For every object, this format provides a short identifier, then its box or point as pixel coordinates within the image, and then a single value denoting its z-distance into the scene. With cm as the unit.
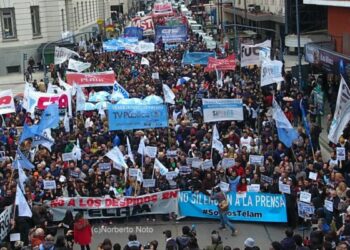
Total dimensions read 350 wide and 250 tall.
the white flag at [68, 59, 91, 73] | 3388
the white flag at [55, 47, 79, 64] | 3660
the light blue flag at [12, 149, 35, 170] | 1897
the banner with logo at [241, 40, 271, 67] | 3281
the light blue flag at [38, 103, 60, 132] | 2175
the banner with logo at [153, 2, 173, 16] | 7579
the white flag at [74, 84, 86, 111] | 2573
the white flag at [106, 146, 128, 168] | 1859
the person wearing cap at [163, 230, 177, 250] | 1273
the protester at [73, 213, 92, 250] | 1514
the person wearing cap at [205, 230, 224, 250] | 1305
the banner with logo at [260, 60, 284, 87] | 2584
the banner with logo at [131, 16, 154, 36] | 5724
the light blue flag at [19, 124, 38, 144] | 2091
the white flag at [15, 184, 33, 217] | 1535
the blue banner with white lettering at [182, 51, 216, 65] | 3712
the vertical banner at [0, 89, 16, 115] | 2409
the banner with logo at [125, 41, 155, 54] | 4172
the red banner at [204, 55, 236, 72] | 3238
